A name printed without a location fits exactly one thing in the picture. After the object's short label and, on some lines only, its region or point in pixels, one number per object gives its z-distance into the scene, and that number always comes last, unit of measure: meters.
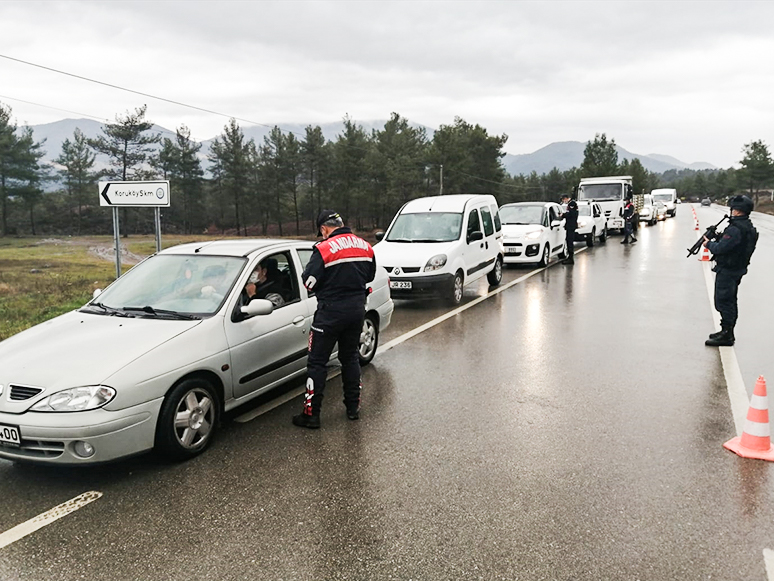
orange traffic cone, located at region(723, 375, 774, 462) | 4.32
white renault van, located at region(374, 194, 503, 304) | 10.36
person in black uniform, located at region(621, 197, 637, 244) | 23.49
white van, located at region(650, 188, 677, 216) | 49.31
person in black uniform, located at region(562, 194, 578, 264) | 16.72
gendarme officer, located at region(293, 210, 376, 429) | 4.87
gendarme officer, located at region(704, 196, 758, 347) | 7.14
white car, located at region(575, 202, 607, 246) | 22.70
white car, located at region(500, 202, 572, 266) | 15.93
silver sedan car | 3.71
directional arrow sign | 8.77
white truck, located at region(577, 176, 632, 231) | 26.77
